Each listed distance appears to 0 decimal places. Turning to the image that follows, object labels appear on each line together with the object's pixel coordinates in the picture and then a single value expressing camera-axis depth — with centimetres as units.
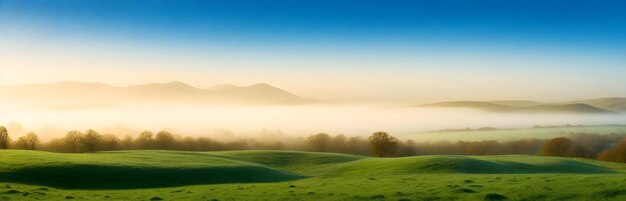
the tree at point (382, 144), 11544
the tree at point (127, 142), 13400
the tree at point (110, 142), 12925
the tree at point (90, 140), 11576
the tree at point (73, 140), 11706
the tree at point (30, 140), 11900
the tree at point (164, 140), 13725
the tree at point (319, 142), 14394
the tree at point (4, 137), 10688
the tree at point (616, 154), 11568
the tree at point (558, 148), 12762
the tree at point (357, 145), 14654
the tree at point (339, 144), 14580
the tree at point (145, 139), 13482
